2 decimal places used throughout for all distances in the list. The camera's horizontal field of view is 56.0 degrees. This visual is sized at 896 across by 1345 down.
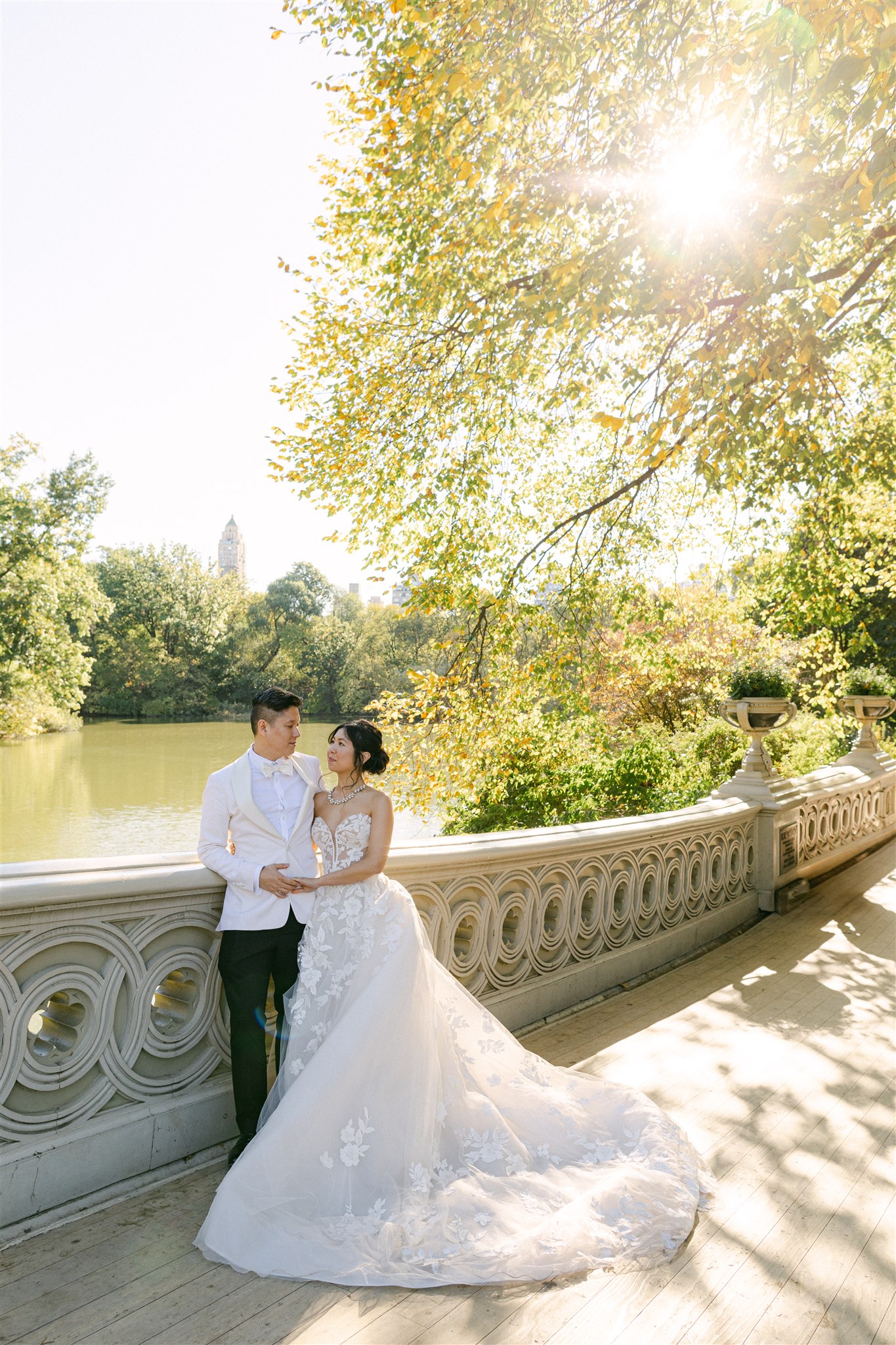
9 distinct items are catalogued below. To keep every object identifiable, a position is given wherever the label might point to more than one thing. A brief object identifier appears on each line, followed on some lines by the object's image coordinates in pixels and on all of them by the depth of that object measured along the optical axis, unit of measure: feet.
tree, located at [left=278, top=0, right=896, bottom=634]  17.63
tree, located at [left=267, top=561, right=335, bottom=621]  190.80
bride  8.21
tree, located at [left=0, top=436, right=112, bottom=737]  101.50
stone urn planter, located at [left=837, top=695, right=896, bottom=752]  35.40
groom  10.07
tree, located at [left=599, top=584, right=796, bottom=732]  30.04
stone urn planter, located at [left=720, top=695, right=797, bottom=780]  25.25
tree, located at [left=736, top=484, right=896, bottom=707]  29.43
